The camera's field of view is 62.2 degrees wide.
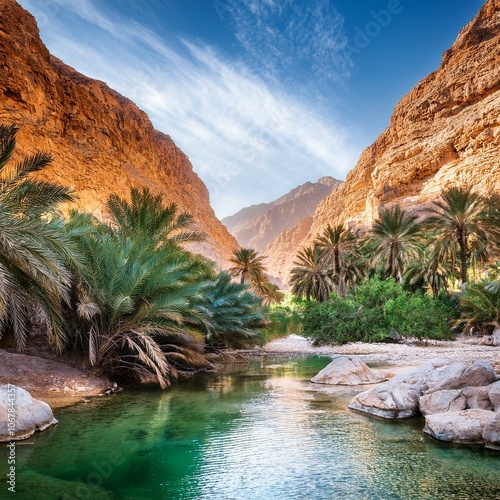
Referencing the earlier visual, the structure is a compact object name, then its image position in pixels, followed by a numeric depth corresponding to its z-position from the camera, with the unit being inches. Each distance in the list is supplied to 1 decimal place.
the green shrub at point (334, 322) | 829.8
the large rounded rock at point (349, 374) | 409.7
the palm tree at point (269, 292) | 1789.1
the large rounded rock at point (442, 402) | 251.8
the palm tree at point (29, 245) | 268.4
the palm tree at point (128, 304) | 372.5
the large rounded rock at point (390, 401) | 274.2
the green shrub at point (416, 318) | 793.9
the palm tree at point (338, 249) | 1285.7
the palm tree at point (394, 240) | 1103.0
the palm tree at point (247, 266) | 1605.6
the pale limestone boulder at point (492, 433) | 202.2
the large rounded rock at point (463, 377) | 277.0
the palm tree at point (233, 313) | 603.8
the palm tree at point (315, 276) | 1525.6
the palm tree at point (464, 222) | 862.5
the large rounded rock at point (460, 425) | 213.3
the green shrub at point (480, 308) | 763.4
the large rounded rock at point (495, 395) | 231.6
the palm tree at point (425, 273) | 1153.2
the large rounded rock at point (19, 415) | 220.5
